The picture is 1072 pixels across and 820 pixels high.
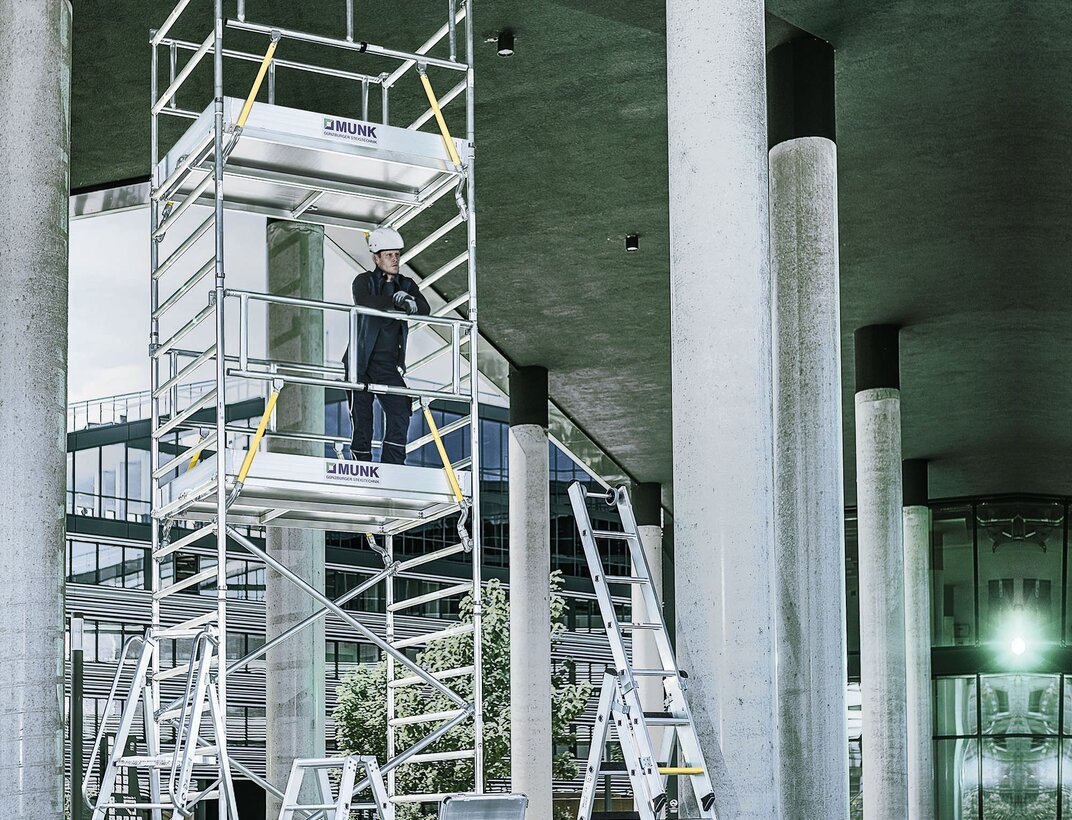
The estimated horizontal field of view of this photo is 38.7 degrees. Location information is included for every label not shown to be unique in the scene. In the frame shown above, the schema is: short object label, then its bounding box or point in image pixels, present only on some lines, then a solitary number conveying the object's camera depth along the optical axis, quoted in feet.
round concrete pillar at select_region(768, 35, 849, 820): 44.45
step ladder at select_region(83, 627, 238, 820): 28.71
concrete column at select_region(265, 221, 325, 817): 61.57
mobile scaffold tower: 30.37
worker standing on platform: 33.71
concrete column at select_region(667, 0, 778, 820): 31.68
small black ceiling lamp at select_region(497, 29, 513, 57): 50.44
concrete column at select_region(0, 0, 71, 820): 33.14
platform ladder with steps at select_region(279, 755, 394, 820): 26.53
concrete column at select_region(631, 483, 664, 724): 109.09
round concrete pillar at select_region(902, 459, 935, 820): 101.24
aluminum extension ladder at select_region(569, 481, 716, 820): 26.45
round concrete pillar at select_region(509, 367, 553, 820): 84.94
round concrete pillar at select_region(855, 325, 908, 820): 81.10
